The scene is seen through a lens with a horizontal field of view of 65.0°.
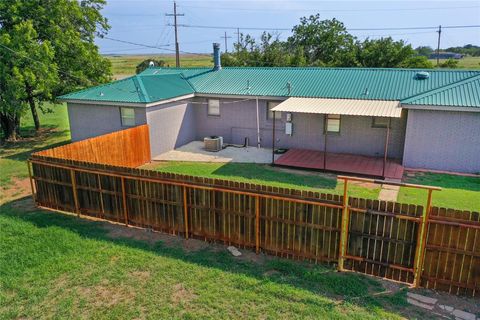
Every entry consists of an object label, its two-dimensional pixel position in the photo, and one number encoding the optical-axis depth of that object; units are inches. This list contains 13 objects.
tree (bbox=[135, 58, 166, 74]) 1841.8
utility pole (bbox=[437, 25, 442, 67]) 2141.7
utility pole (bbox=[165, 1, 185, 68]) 1459.2
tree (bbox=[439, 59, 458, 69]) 1577.1
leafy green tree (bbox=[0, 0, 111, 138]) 727.1
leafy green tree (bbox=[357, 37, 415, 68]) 1244.5
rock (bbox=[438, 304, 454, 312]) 255.7
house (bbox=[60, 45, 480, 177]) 598.9
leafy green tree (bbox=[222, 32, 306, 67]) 1419.8
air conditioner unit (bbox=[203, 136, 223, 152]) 732.0
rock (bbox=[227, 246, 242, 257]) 330.8
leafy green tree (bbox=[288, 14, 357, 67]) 1412.4
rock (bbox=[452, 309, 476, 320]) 246.6
